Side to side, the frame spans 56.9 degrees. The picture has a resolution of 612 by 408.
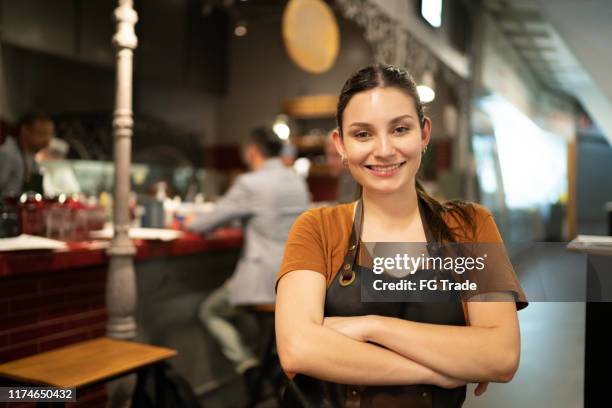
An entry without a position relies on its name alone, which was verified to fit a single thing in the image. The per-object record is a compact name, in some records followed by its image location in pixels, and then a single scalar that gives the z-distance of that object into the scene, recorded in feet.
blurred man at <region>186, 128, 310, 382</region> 9.84
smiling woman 3.55
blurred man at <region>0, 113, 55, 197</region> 7.47
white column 7.32
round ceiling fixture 11.32
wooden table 5.79
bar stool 9.56
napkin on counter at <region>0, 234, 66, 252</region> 6.31
